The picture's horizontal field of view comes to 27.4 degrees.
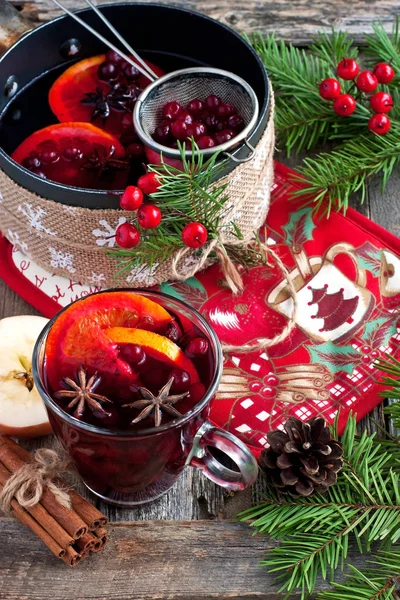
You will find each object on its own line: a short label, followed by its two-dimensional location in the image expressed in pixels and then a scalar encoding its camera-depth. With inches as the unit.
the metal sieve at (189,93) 48.0
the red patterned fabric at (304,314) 44.6
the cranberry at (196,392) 36.9
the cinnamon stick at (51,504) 38.4
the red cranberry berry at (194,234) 42.4
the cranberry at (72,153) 48.0
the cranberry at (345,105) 53.9
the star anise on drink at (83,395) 35.4
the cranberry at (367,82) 53.4
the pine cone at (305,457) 38.9
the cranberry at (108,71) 53.6
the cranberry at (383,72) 54.2
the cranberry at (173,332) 38.8
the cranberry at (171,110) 48.1
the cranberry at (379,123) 53.8
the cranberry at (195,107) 49.2
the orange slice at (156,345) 37.4
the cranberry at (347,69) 53.5
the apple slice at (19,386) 42.6
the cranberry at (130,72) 53.6
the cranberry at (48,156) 47.7
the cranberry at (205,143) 44.8
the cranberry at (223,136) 45.6
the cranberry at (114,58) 53.9
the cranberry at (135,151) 48.6
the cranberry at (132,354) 36.9
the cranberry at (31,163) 47.7
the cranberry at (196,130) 46.2
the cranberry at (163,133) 46.8
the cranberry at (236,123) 47.8
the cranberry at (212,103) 49.1
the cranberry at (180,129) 46.3
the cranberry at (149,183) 41.9
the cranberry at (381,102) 54.1
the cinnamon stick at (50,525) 38.0
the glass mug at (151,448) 35.3
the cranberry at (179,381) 36.9
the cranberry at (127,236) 42.7
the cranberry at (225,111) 48.5
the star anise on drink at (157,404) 35.0
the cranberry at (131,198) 41.4
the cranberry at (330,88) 54.1
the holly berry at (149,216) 41.7
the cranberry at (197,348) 38.2
